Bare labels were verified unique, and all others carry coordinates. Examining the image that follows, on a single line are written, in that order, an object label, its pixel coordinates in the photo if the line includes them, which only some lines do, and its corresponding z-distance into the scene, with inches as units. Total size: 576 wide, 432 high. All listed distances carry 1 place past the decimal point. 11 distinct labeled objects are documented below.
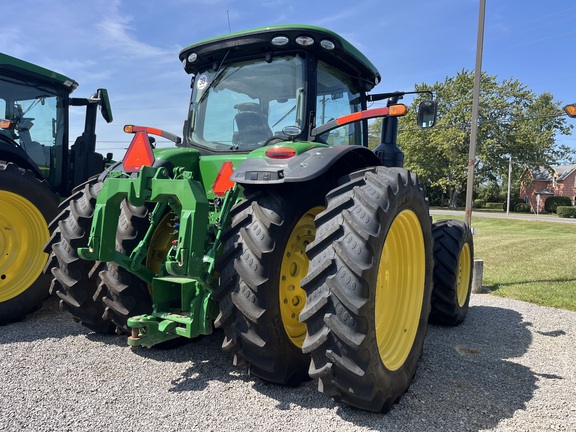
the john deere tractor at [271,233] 92.6
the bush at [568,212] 1336.1
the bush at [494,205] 1769.3
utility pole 304.5
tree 1469.0
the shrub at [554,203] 1620.3
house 2059.5
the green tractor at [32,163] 172.1
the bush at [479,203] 1822.6
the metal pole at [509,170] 1418.9
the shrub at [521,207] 1659.7
